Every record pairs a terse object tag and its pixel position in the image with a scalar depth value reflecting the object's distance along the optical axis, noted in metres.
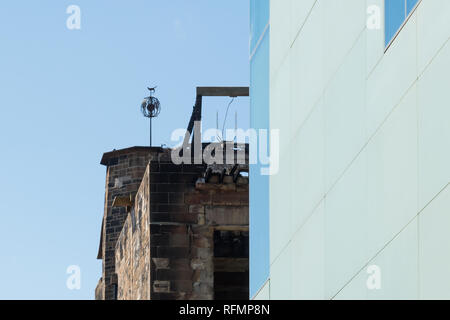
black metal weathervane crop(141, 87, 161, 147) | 49.66
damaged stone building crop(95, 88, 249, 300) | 33.38
